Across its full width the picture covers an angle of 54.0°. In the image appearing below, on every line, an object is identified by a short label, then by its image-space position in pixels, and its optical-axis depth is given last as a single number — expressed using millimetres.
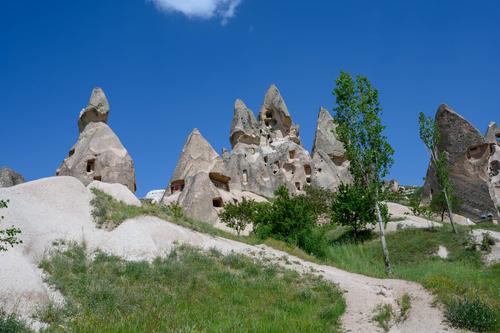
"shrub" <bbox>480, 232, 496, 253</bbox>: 21219
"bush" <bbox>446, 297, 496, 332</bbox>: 8391
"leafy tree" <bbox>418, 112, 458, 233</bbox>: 25906
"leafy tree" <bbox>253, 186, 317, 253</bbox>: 21694
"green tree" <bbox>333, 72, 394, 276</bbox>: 17703
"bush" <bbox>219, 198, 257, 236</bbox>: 26298
